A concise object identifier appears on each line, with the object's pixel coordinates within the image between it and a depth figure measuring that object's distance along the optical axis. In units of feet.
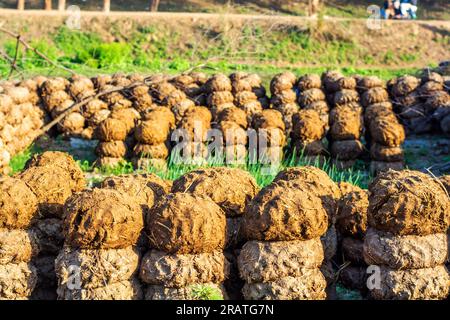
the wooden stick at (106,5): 101.71
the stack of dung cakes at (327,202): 20.04
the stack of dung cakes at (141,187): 20.84
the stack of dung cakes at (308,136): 40.93
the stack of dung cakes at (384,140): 39.86
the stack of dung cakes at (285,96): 45.93
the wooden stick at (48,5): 101.81
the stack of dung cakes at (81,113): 46.57
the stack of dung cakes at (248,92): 45.75
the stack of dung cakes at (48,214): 20.29
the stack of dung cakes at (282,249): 18.13
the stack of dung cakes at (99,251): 17.99
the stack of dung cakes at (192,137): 39.78
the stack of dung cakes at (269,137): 39.65
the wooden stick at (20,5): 98.78
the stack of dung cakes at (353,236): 20.98
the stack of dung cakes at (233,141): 39.75
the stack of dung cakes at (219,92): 45.62
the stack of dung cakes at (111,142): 40.47
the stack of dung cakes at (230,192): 19.52
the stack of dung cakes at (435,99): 46.91
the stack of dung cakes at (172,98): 44.55
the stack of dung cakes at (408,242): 18.34
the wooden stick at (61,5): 100.42
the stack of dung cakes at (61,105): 46.60
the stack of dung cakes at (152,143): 39.70
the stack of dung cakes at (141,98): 46.62
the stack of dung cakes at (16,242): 19.03
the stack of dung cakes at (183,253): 18.02
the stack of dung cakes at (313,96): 46.11
